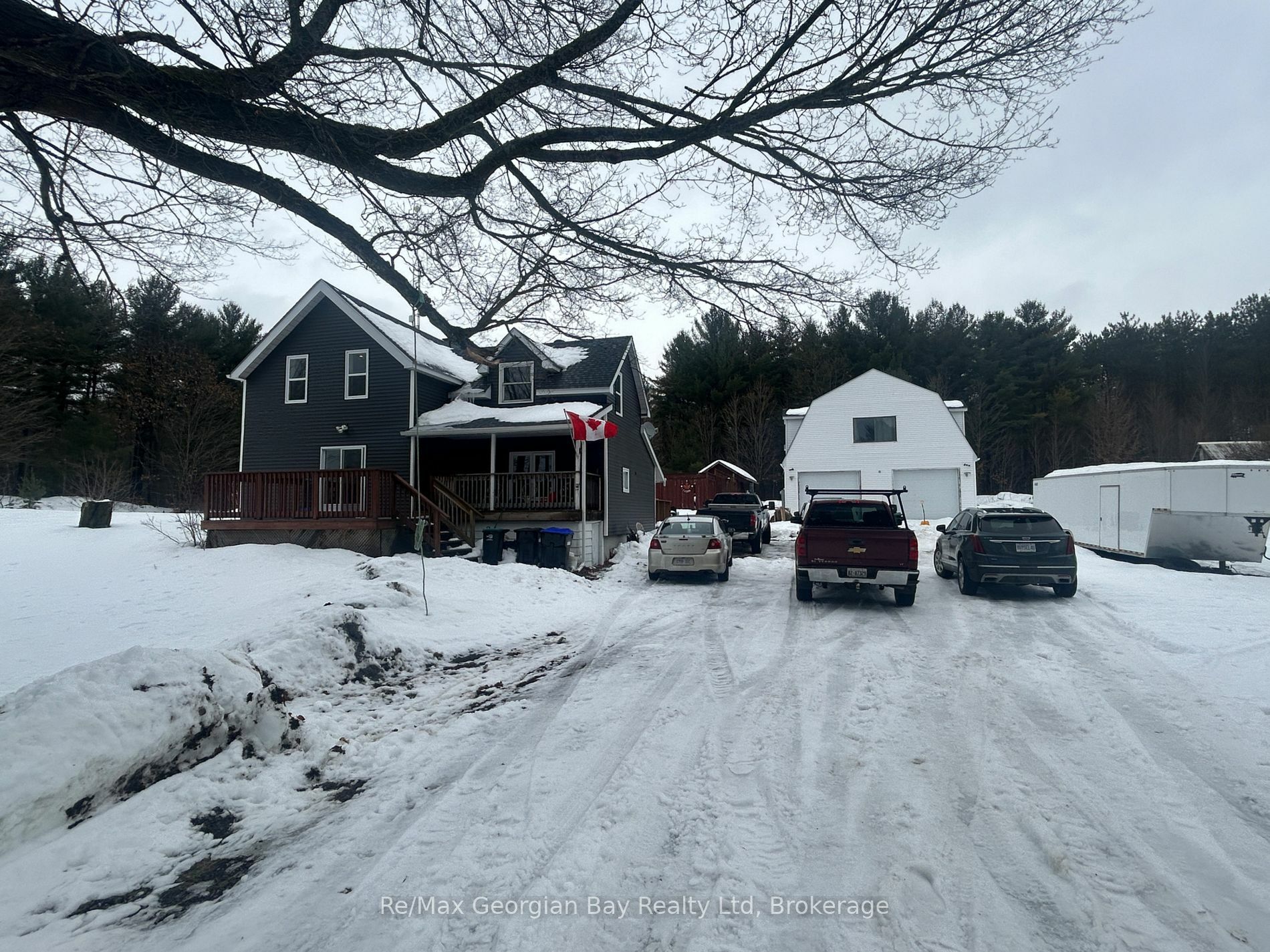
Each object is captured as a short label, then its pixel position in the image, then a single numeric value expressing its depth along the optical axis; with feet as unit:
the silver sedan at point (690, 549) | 49.08
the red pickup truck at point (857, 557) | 37.60
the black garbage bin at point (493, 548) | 55.21
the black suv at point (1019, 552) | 40.09
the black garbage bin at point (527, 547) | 55.31
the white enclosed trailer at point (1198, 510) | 51.34
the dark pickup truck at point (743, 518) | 70.13
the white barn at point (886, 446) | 105.91
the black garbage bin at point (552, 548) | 55.11
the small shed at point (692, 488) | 122.01
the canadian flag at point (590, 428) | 54.75
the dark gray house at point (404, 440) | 59.26
